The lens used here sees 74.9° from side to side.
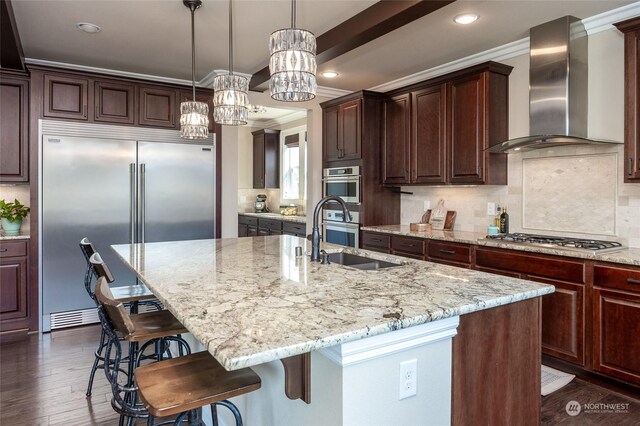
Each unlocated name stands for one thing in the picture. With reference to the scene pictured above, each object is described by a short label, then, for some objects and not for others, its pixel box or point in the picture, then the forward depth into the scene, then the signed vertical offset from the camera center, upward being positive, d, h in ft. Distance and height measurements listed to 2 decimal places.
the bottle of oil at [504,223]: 12.30 -0.42
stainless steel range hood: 10.15 +3.08
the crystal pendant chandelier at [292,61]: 5.75 +2.07
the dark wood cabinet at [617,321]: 8.21 -2.29
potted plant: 12.55 -0.22
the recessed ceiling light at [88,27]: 10.52 +4.65
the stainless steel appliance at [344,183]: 15.34 +1.01
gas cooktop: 9.20 -0.81
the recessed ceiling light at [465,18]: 10.03 +4.66
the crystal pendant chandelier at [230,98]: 8.20 +2.20
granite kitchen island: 3.75 -1.10
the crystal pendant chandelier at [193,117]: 9.26 +2.04
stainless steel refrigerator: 12.80 +0.38
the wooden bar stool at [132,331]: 4.80 -1.86
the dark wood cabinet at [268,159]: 24.06 +2.88
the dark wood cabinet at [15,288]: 12.11 -2.33
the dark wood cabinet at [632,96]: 8.86 +2.40
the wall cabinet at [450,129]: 12.06 +2.54
